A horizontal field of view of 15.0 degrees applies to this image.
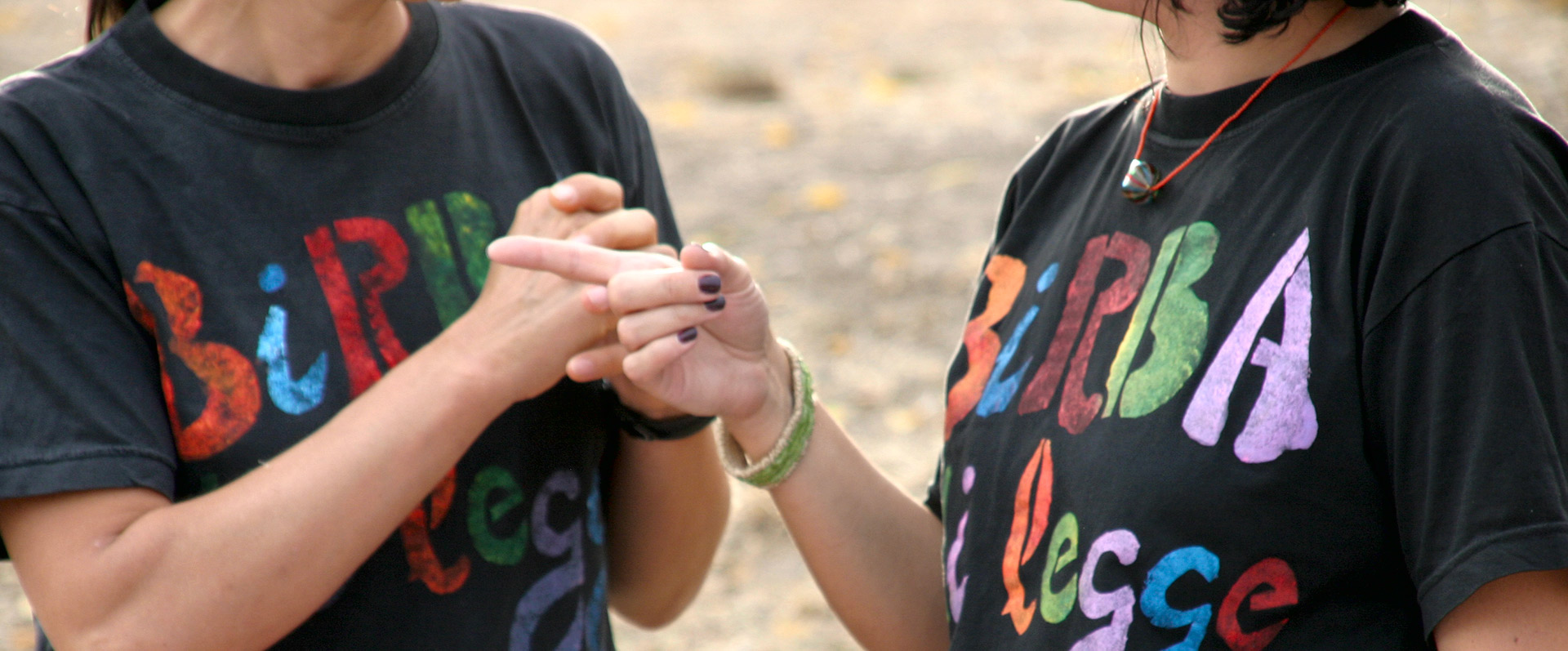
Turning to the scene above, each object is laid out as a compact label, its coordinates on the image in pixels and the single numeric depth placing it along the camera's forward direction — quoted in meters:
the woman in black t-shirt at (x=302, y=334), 3.11
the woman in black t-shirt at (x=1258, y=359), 2.99
